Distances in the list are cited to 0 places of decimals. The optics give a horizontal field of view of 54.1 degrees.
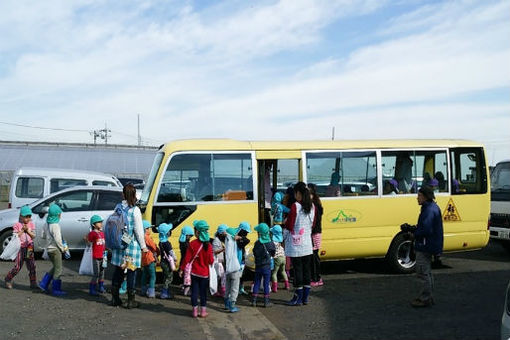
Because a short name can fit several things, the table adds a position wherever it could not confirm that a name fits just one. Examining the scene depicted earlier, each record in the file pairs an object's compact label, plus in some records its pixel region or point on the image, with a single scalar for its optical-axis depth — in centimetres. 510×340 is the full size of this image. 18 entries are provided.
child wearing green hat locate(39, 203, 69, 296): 788
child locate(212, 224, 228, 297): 750
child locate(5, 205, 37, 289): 812
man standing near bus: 711
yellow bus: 876
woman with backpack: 712
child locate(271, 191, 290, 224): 903
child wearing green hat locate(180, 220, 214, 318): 677
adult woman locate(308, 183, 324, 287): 838
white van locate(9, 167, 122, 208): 1308
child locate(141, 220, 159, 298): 762
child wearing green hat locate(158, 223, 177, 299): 797
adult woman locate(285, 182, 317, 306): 728
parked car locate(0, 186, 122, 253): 1099
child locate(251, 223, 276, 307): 733
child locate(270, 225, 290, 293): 814
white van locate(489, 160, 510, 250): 1176
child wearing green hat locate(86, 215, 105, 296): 790
